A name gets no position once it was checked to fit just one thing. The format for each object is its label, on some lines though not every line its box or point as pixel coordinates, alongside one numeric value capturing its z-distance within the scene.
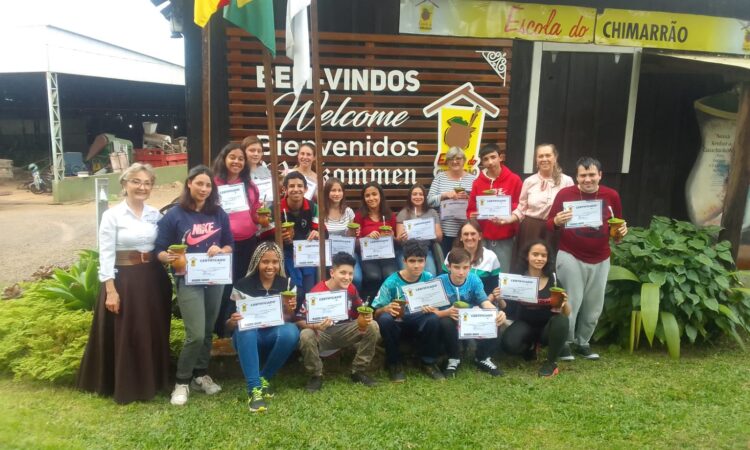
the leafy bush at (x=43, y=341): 3.93
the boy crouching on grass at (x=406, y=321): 4.05
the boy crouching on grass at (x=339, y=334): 3.87
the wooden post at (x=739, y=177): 5.10
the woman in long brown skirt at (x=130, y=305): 3.54
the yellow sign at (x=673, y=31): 6.14
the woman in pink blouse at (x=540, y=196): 4.48
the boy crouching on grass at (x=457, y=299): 4.07
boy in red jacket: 4.65
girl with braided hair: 3.66
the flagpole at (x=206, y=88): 4.29
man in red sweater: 4.25
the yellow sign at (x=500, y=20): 5.74
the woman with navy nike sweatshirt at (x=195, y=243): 3.63
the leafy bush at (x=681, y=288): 4.66
